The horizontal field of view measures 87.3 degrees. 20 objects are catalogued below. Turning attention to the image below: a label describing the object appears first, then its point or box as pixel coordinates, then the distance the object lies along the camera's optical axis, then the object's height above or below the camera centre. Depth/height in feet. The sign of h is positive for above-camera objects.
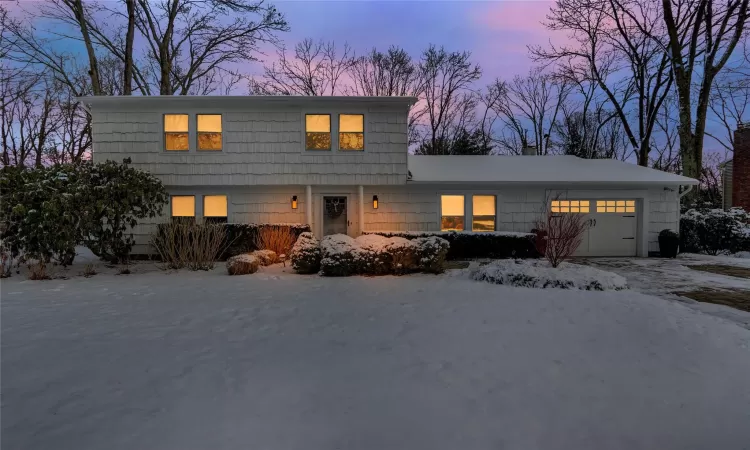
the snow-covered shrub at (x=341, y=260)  27.76 -2.64
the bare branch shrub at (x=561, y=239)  26.71 -1.05
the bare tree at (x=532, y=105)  93.04 +28.39
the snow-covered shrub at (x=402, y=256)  28.32 -2.37
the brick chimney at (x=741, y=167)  59.31 +8.73
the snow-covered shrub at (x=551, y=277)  23.24 -3.30
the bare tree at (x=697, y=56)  51.72 +23.08
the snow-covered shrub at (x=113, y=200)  29.35 +1.74
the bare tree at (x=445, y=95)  84.58 +28.38
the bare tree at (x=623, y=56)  62.18 +28.27
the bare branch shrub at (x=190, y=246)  31.14 -1.90
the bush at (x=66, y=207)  27.14 +1.10
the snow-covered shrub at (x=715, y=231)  42.63 -0.78
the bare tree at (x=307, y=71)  79.41 +31.20
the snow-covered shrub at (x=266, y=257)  31.53 -2.80
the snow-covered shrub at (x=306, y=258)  28.76 -2.58
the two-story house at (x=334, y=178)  38.14 +4.54
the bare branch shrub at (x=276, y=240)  34.81 -1.55
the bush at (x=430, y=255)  28.68 -2.33
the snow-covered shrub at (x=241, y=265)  28.45 -3.11
